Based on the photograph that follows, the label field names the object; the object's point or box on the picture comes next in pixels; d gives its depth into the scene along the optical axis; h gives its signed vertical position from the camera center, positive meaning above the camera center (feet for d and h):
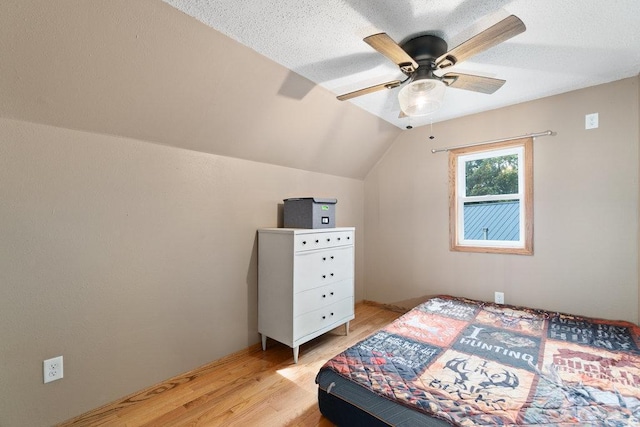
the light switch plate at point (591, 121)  7.36 +2.47
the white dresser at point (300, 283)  7.01 -1.84
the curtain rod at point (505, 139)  7.92 +2.31
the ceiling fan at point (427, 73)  4.50 +2.68
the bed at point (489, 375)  4.05 -2.91
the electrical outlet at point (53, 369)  4.81 -2.68
